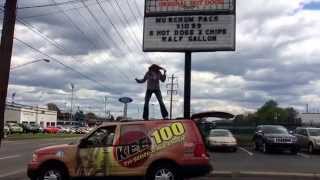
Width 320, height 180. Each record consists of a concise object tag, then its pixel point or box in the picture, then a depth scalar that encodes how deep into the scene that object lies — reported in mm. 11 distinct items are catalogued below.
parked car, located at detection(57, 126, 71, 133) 57576
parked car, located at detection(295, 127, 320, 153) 17983
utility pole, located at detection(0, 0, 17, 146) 9914
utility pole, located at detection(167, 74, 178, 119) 51370
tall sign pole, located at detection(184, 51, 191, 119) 12397
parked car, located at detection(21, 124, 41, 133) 48824
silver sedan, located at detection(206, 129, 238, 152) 18142
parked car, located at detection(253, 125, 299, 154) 17012
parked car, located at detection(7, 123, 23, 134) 43668
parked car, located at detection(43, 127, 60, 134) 53989
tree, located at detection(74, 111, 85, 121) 84509
